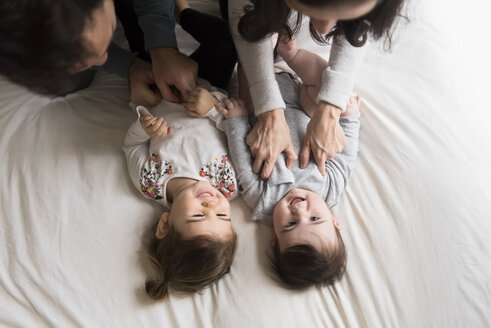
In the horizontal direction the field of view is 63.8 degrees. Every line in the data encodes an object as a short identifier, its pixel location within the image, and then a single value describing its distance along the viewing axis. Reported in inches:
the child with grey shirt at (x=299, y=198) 38.5
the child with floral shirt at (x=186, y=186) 38.5
